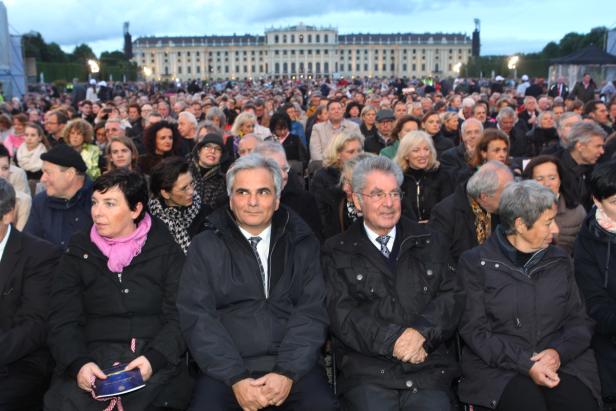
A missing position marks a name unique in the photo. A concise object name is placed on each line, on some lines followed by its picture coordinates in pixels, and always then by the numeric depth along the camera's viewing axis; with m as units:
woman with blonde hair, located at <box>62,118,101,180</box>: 6.53
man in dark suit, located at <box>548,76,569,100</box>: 16.16
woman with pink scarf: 2.97
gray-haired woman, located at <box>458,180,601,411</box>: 2.91
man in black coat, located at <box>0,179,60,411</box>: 3.05
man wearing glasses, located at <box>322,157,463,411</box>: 2.91
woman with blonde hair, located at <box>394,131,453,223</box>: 5.05
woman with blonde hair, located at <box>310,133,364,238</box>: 5.04
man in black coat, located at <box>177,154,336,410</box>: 2.83
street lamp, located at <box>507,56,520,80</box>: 24.02
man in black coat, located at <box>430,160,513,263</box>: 3.86
